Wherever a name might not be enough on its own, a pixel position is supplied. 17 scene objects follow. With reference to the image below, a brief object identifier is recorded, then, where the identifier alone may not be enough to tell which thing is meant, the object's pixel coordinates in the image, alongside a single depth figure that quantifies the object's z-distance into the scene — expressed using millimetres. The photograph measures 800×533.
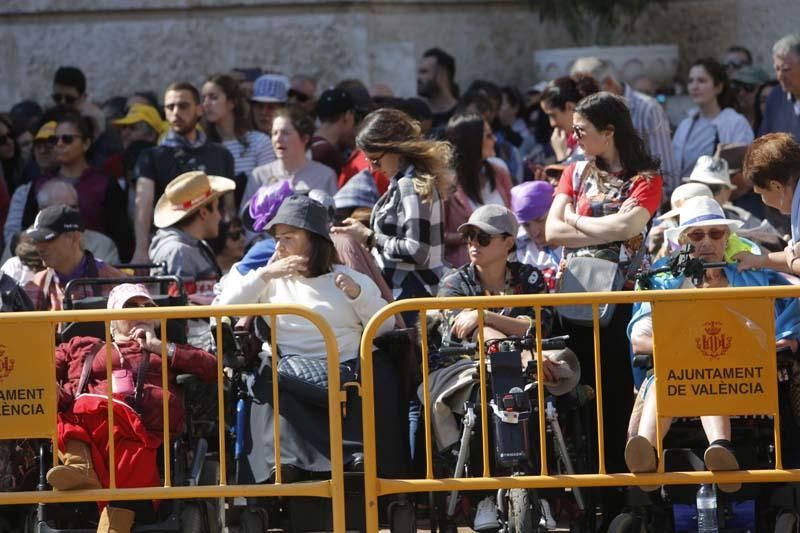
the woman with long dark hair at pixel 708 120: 22332
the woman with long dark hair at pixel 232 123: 22766
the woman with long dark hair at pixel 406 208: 17212
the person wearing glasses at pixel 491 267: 16069
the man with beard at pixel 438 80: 24964
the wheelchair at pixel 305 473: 14854
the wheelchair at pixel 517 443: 14507
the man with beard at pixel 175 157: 21392
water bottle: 14341
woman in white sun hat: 14131
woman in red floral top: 16185
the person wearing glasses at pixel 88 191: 21913
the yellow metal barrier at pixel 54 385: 14218
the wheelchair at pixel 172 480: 15086
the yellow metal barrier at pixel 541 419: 13986
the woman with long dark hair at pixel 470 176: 19598
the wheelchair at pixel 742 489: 14630
